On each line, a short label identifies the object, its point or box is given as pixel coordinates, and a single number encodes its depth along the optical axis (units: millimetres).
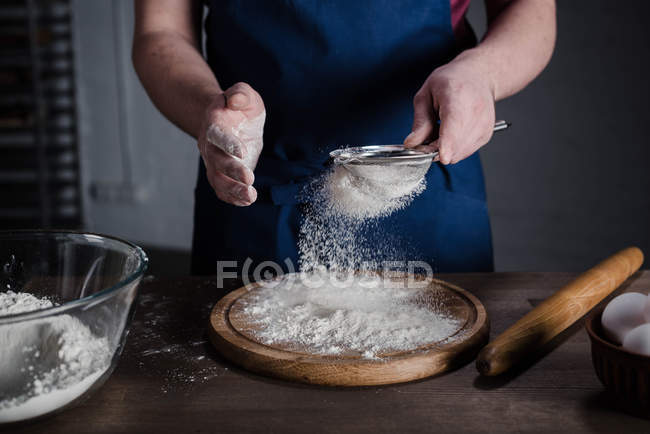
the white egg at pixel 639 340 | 583
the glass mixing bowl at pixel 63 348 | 584
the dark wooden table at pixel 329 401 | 621
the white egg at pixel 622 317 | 638
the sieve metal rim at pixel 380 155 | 899
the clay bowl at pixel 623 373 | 588
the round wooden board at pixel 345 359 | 706
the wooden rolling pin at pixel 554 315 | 705
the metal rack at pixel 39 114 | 3123
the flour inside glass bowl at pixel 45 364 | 585
